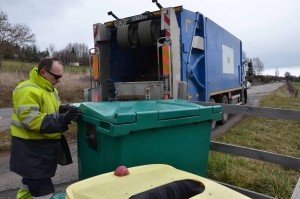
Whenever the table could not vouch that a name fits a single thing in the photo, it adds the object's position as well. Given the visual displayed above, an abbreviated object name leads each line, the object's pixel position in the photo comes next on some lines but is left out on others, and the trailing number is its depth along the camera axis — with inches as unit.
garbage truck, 193.8
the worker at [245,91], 491.2
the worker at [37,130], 78.0
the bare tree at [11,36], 672.4
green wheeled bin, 73.1
